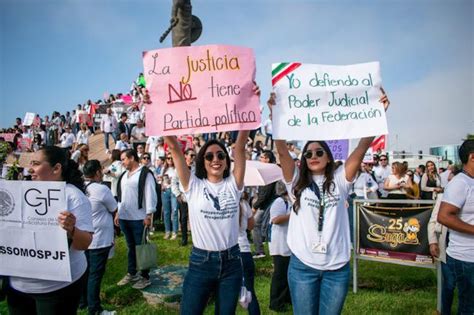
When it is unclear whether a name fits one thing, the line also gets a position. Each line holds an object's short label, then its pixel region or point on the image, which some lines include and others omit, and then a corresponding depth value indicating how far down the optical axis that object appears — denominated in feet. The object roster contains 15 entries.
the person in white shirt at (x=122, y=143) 44.29
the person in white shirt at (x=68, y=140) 56.17
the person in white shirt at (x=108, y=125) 58.03
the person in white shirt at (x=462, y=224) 11.40
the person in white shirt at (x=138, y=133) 57.52
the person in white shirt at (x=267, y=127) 56.90
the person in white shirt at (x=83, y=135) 56.24
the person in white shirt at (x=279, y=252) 16.67
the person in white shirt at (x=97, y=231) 16.25
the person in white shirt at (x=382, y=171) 40.27
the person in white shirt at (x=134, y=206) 20.11
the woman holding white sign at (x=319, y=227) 9.72
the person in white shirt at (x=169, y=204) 30.82
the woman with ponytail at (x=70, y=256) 9.20
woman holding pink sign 10.14
